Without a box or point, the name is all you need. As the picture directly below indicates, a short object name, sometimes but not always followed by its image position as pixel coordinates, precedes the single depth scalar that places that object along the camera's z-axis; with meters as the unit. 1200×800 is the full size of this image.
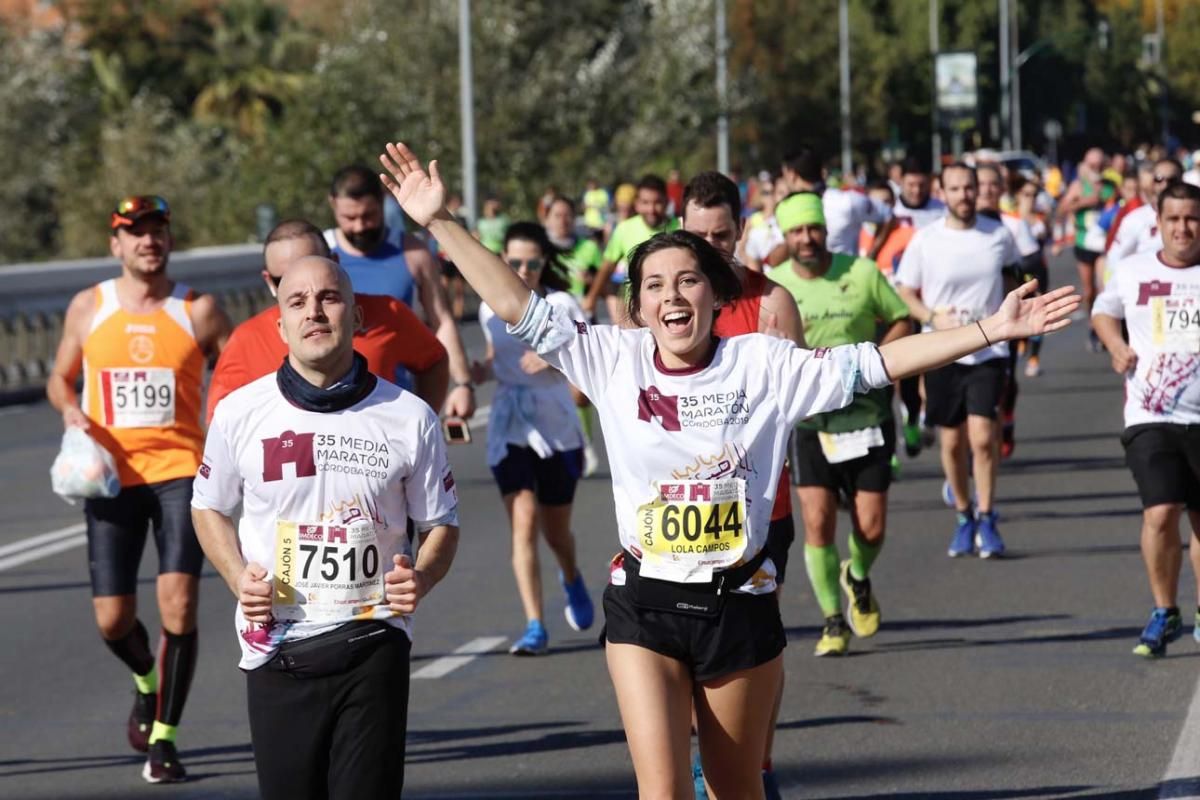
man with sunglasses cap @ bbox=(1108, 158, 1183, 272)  31.60
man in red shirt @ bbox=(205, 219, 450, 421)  13.77
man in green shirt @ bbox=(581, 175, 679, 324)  27.67
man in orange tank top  15.81
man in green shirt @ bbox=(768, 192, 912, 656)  19.22
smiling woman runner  11.36
